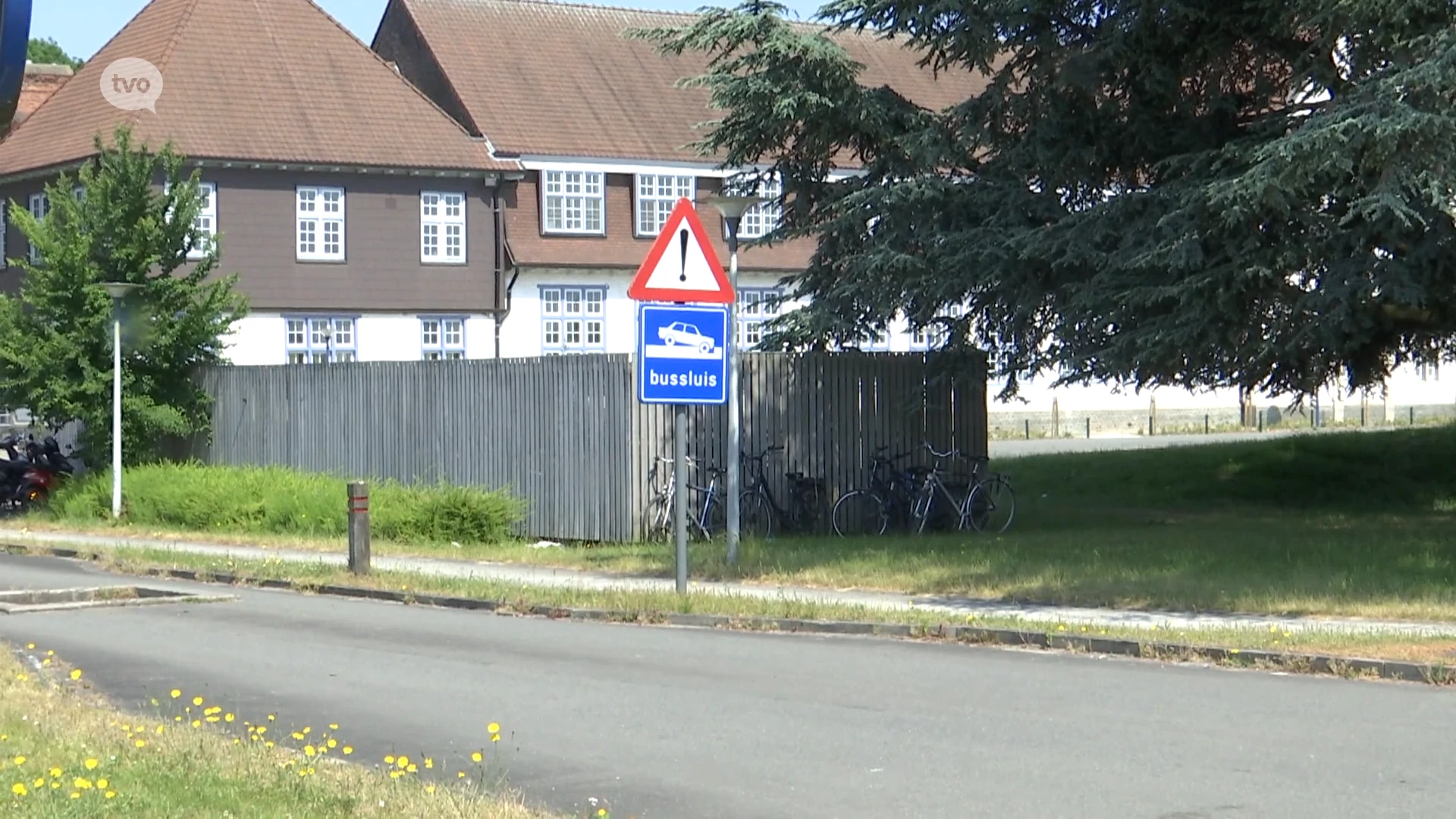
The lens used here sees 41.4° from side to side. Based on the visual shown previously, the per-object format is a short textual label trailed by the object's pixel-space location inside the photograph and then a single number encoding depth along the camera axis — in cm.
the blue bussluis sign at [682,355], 1669
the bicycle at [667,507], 2392
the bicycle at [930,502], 2398
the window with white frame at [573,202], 4831
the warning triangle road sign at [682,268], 1652
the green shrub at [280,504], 2506
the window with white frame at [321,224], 4462
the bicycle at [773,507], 2411
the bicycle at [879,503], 2422
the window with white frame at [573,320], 4847
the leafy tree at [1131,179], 1791
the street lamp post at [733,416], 1981
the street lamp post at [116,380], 2933
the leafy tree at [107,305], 3056
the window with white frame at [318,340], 4453
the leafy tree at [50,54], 8756
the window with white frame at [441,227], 4631
